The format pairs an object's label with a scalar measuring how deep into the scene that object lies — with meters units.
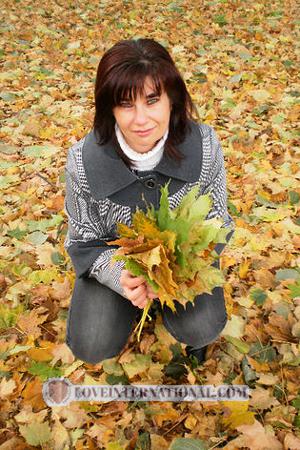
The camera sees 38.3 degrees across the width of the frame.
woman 1.80
